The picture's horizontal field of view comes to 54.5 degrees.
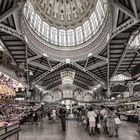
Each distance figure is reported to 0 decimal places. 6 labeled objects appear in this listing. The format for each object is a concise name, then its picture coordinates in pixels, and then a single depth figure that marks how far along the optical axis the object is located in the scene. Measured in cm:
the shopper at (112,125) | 794
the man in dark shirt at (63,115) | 1074
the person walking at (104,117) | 858
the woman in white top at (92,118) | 852
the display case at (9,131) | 431
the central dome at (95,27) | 1921
